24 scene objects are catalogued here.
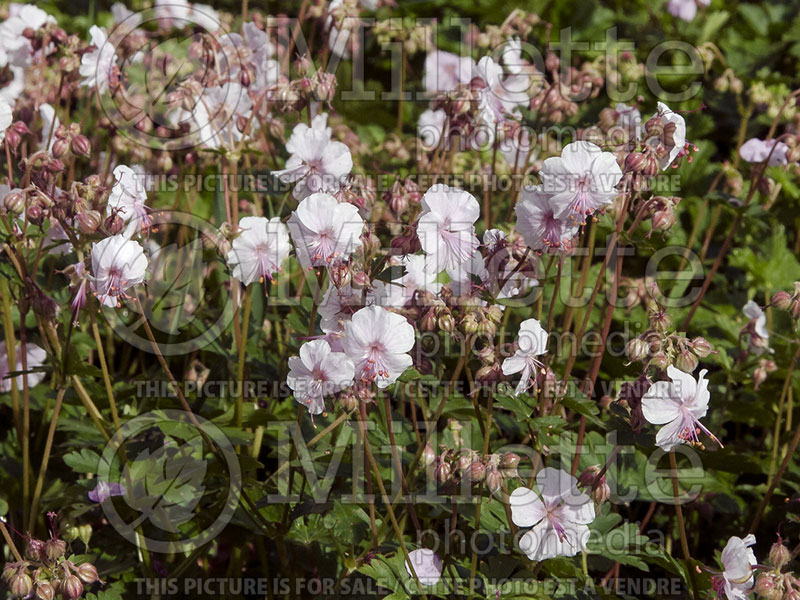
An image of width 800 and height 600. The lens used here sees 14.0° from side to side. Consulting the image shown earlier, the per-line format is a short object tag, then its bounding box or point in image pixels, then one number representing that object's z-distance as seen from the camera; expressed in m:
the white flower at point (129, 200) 1.09
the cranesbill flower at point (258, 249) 1.11
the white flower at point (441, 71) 1.34
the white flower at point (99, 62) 1.20
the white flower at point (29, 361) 1.20
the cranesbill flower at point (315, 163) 1.12
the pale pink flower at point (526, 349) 1.07
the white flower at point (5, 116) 1.10
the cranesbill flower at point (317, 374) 1.05
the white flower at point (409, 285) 1.09
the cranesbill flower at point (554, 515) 1.09
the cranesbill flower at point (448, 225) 1.06
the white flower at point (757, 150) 1.22
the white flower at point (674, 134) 1.08
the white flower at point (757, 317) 1.19
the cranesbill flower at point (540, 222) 1.07
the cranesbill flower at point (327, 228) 1.06
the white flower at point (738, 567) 1.07
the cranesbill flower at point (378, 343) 1.05
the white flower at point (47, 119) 1.20
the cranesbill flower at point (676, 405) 1.06
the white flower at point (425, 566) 1.10
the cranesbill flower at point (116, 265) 1.07
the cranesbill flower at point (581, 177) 1.06
